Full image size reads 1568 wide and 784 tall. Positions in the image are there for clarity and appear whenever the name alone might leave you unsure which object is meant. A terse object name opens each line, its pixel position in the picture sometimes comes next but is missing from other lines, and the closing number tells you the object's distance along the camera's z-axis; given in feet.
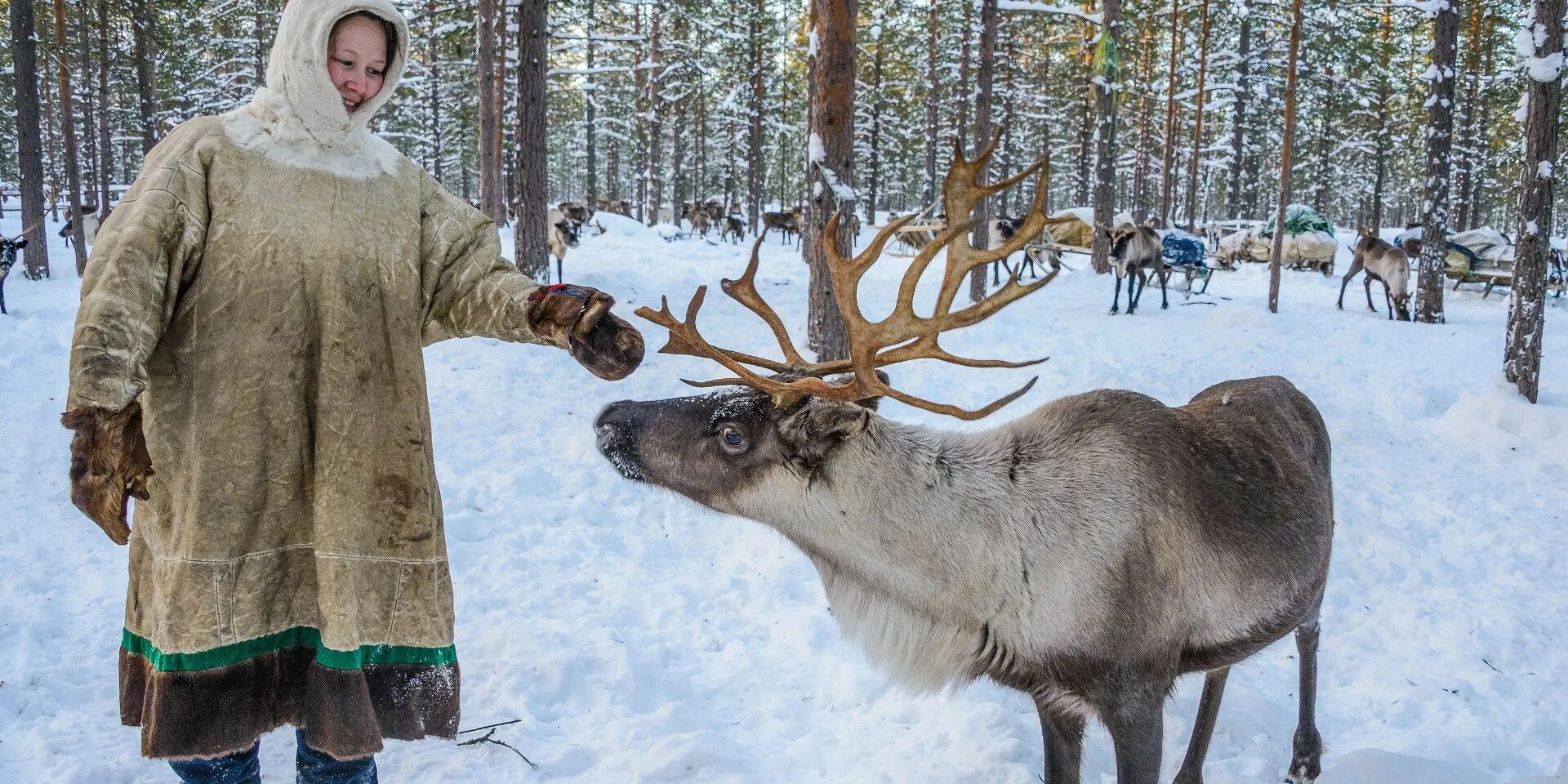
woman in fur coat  5.78
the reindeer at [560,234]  44.93
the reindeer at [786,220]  81.51
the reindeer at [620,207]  95.86
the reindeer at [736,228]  82.75
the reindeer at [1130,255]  42.22
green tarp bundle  75.66
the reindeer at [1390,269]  43.34
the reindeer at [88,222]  50.78
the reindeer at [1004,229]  55.11
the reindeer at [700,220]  83.82
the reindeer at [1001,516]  7.59
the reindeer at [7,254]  35.53
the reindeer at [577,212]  67.21
